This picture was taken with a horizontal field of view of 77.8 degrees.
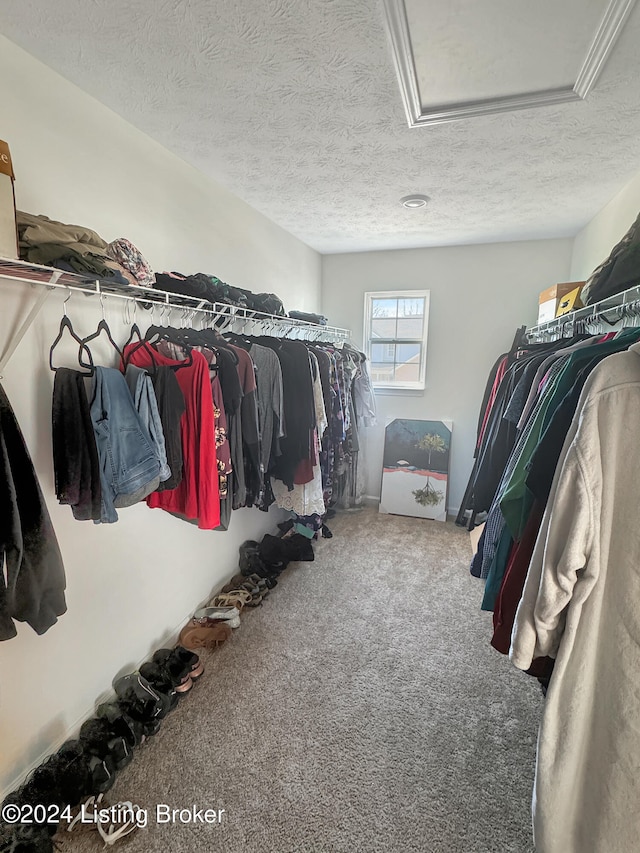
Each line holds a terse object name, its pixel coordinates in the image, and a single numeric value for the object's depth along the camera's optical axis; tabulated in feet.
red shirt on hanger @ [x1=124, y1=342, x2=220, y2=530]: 5.26
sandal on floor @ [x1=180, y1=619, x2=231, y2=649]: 6.86
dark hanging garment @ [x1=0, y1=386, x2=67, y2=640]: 3.56
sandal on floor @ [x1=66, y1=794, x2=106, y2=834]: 4.30
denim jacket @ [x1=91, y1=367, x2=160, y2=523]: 4.41
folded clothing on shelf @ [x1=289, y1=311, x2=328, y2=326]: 9.30
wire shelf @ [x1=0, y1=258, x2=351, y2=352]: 3.68
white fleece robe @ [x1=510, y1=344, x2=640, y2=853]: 2.72
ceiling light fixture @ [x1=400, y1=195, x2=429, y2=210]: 7.92
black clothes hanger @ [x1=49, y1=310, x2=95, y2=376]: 4.42
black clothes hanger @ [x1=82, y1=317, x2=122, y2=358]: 4.63
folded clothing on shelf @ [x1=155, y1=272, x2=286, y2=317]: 5.60
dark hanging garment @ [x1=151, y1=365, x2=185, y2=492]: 5.06
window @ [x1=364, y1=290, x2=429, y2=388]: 12.29
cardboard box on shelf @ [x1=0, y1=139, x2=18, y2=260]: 3.38
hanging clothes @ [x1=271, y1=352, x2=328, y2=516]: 7.95
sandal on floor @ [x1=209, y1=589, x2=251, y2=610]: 7.78
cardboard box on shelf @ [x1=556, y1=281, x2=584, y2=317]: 6.71
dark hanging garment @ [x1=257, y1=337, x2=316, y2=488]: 7.07
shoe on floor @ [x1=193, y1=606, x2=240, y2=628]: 7.27
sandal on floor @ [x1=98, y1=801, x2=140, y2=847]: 4.13
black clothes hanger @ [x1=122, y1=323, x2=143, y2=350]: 5.46
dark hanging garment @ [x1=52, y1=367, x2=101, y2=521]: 4.27
